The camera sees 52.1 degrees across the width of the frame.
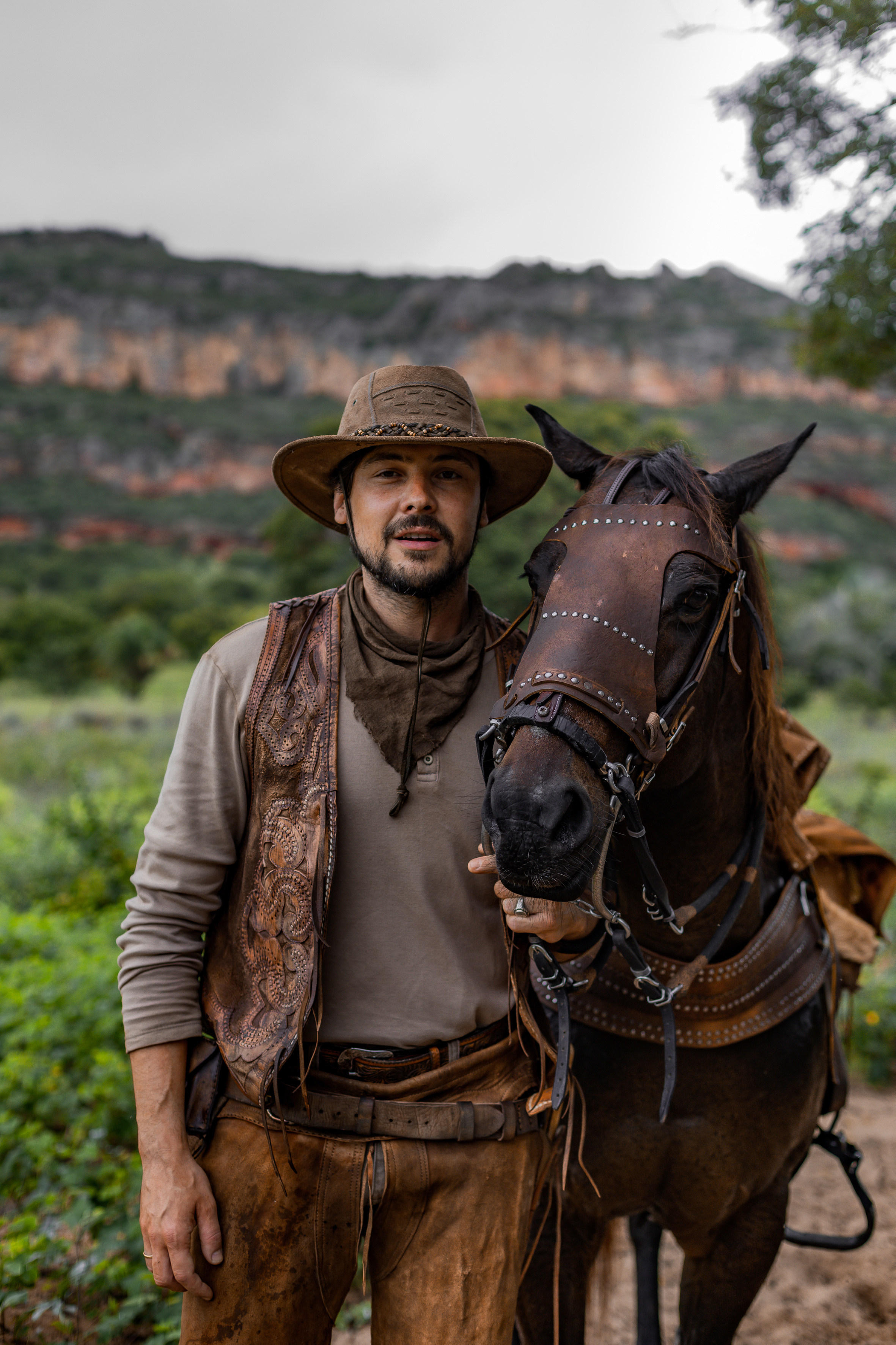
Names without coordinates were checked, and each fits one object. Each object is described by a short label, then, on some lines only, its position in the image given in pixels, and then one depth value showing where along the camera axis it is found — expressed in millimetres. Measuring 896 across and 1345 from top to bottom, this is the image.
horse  1600
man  1808
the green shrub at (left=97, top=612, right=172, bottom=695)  27031
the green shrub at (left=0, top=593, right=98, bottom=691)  27734
